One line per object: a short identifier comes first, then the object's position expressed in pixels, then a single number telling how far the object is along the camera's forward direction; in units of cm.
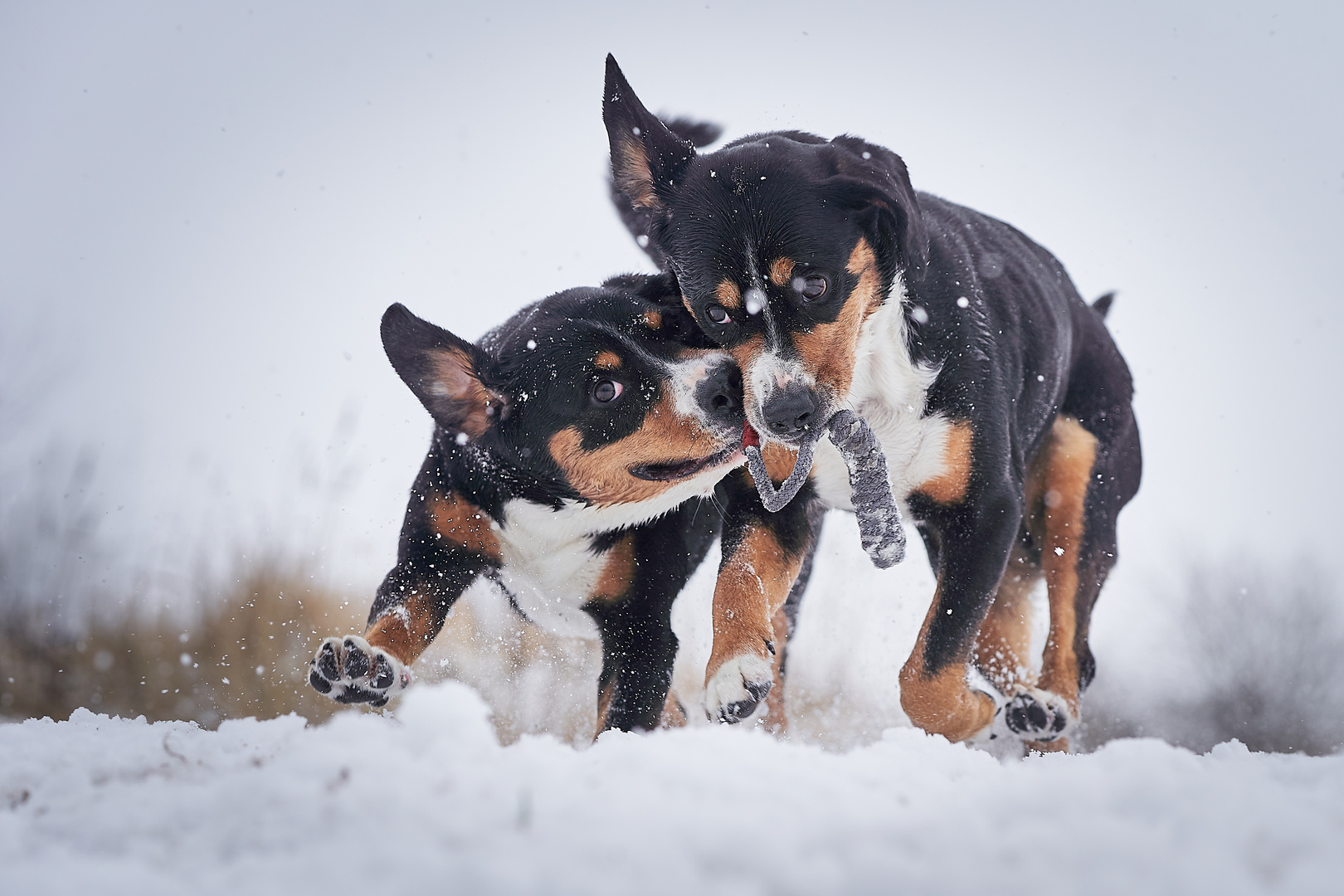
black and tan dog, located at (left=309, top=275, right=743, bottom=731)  367
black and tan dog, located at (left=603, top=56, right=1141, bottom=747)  325
